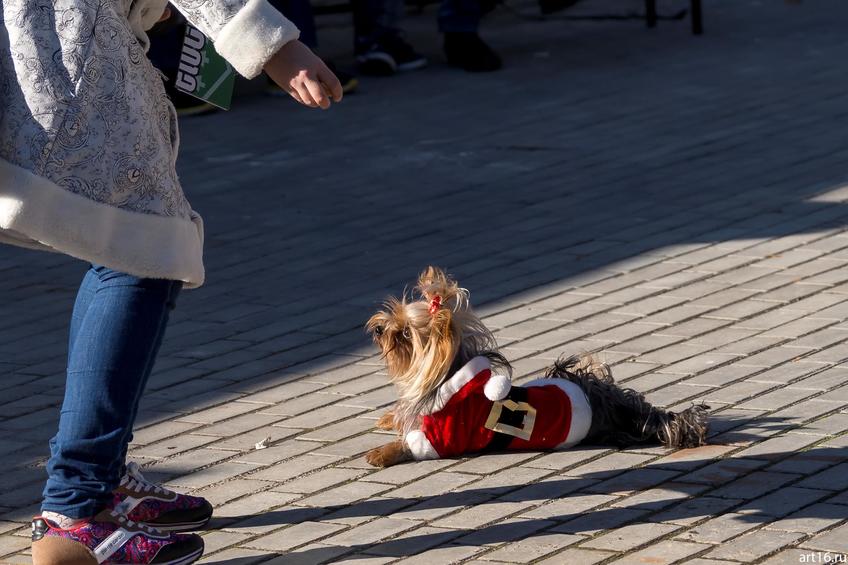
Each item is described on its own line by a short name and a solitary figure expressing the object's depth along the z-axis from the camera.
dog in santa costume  8.21
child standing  6.53
